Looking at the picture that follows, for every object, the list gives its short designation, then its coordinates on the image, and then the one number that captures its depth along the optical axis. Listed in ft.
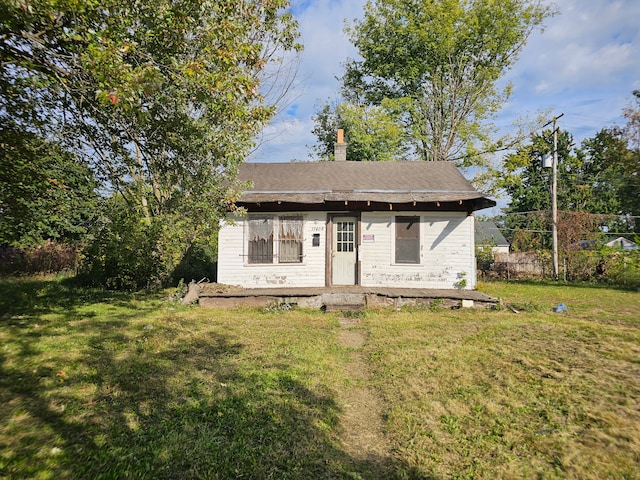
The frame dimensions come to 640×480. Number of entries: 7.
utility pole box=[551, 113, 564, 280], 57.11
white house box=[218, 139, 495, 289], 37.58
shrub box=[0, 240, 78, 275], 46.73
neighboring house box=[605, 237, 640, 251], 125.92
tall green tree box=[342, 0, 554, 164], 77.25
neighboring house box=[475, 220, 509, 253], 114.83
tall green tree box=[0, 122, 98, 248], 22.45
